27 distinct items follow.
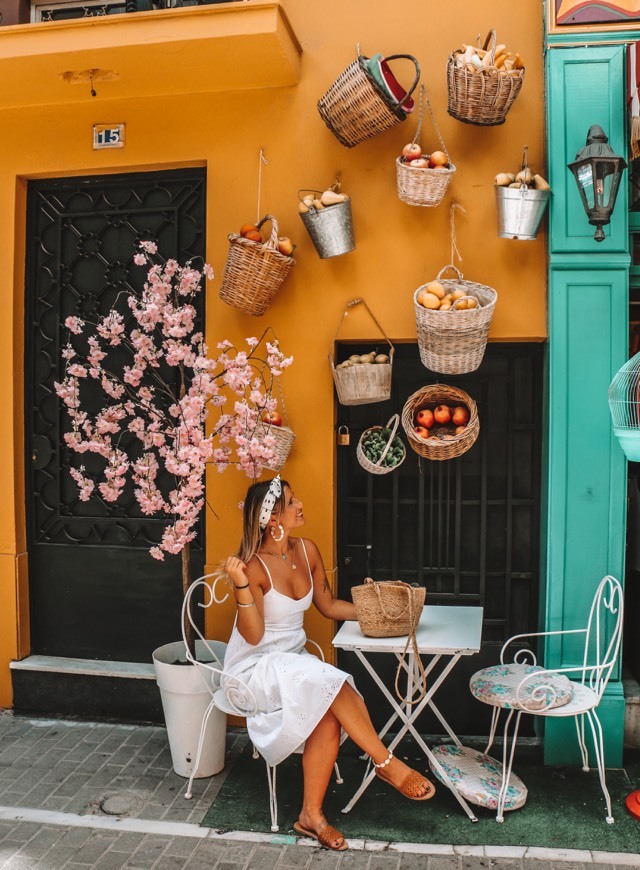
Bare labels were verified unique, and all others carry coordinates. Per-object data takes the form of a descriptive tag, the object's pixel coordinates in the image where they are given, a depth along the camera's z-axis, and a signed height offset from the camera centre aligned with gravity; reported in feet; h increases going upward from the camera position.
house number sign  19.01 +6.40
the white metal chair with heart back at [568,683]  14.74 -5.29
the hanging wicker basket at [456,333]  15.49 +1.45
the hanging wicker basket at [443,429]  16.08 -0.39
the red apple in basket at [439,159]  16.33 +5.02
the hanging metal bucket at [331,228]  16.85 +3.77
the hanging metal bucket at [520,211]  16.31 +3.99
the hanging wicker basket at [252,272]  16.78 +2.86
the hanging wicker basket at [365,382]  16.61 +0.52
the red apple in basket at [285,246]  17.35 +3.45
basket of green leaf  16.75 -0.91
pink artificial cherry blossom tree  15.87 -0.01
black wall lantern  15.15 +4.42
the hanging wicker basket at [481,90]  15.74 +6.25
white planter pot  16.47 -6.34
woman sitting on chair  14.40 -4.85
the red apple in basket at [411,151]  16.37 +5.18
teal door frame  16.67 +0.76
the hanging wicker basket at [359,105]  16.07 +6.13
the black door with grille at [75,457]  19.65 -1.21
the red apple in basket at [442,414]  16.43 -0.13
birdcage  15.97 +0.23
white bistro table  14.83 -4.36
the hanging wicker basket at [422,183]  16.25 +4.56
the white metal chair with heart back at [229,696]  14.84 -5.51
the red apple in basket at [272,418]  17.11 -0.22
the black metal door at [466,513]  18.37 -2.44
